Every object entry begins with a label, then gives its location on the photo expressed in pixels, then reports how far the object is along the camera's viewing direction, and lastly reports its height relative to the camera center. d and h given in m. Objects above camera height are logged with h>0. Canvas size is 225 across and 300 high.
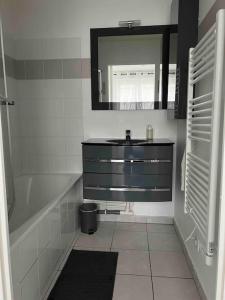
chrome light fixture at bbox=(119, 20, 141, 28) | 2.43 +1.01
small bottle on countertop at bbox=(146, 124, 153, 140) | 2.55 -0.12
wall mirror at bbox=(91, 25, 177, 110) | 2.46 +0.57
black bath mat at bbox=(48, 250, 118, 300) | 1.63 -1.17
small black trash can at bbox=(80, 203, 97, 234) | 2.45 -1.01
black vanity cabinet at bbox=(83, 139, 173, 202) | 2.27 -0.47
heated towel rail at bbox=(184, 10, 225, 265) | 1.17 -0.10
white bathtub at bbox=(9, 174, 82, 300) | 1.29 -0.79
